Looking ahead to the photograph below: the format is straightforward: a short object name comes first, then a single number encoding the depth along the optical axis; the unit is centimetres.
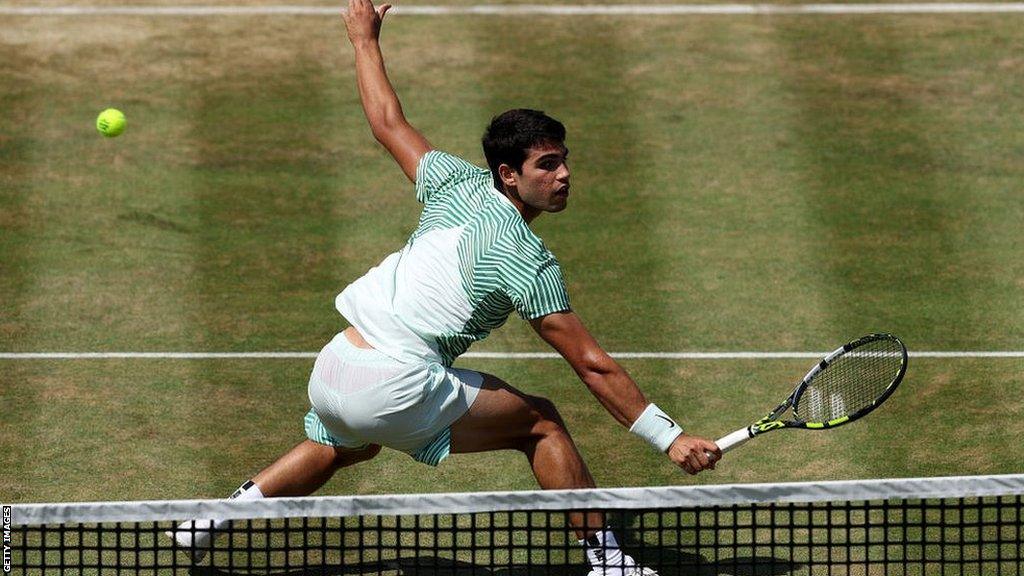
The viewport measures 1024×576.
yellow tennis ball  2562
